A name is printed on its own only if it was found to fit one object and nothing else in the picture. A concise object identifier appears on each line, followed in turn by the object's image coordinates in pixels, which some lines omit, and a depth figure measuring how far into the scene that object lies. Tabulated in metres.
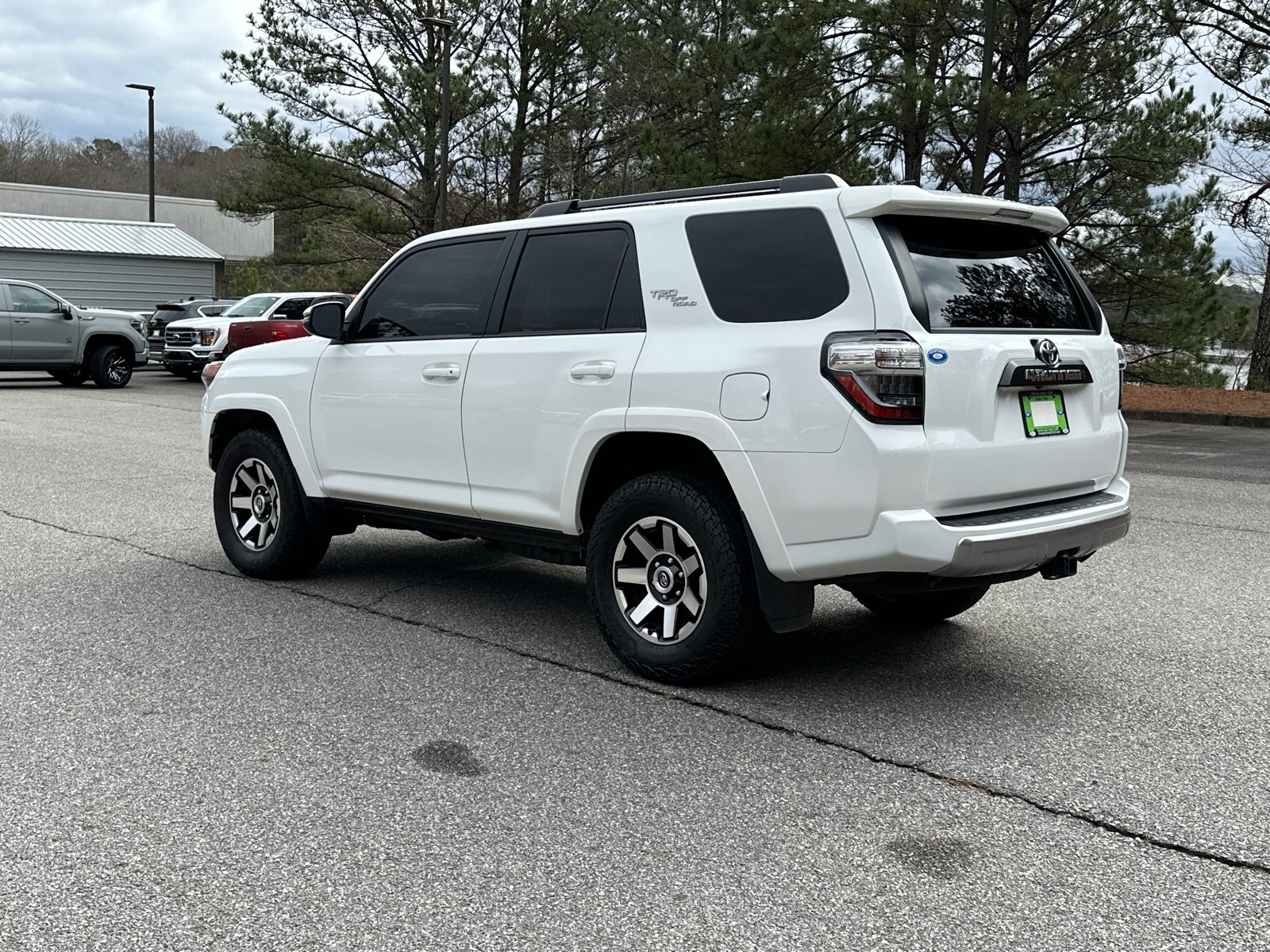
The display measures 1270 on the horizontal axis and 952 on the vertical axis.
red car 23.66
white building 55.56
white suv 4.20
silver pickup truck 21.95
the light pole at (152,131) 41.41
